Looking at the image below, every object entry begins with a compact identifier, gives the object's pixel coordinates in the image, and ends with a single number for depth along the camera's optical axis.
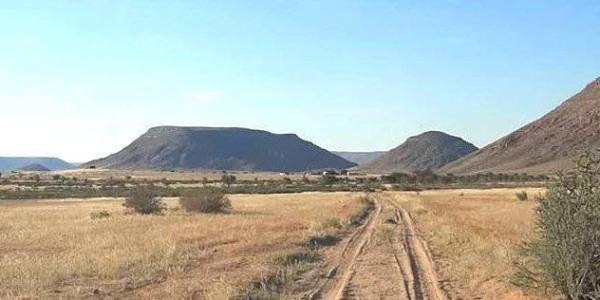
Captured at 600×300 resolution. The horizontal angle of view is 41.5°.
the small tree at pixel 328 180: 132.07
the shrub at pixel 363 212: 38.60
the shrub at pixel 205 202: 50.59
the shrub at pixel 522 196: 65.50
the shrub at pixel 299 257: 21.12
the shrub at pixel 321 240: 26.04
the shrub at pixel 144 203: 49.47
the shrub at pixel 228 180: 134.62
